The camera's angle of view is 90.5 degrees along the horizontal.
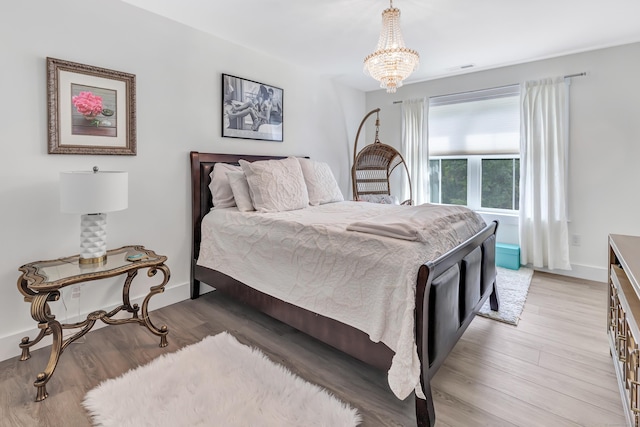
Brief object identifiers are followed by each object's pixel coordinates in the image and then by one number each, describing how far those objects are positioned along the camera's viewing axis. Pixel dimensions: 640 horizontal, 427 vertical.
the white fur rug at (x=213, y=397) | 1.46
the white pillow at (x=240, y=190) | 2.64
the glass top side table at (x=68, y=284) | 1.64
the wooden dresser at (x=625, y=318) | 1.18
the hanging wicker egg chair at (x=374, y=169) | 4.52
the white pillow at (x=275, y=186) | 2.62
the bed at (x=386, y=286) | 1.43
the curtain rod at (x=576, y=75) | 3.31
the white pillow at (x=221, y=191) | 2.83
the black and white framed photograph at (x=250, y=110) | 3.10
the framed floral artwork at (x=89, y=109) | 2.08
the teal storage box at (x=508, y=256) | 3.70
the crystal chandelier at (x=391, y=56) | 2.25
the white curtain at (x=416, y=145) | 4.42
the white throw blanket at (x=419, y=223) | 1.65
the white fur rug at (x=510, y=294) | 2.56
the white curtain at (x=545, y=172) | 3.44
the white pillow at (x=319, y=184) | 3.23
